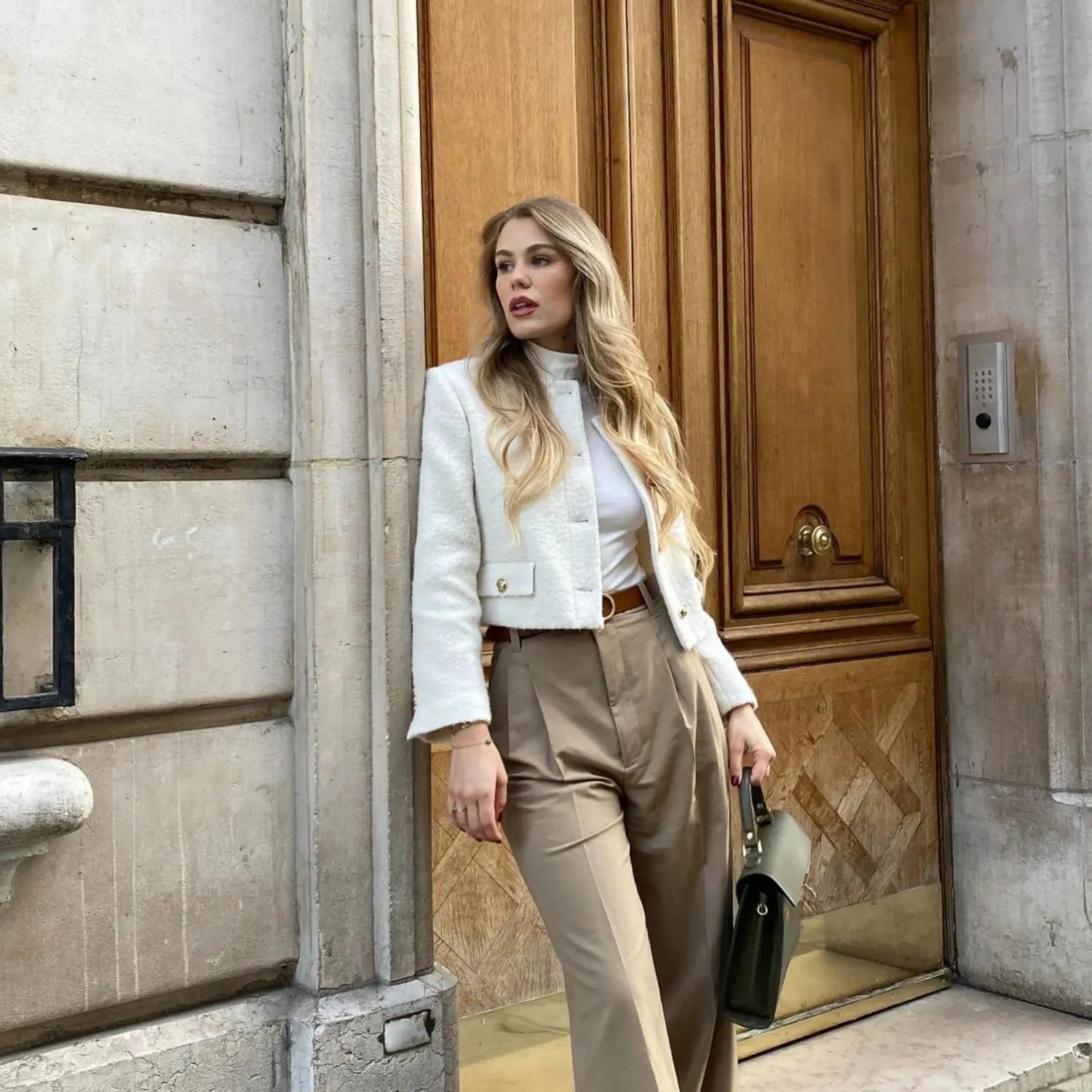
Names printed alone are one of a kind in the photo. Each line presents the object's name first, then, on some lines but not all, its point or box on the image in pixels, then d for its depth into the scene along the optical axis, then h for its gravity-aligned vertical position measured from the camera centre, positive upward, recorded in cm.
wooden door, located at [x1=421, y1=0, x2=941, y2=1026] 332 +70
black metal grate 226 +5
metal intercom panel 421 +52
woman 250 -13
